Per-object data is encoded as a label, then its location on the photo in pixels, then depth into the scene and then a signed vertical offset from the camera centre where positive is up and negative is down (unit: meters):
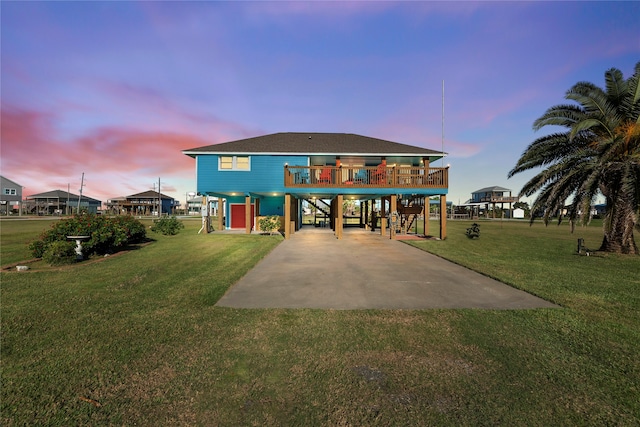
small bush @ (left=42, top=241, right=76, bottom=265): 8.18 -1.21
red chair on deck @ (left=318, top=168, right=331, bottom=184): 18.10 +2.78
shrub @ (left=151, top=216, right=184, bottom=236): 18.36 -0.80
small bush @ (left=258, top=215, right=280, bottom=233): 18.66 -0.57
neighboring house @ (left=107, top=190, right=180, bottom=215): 68.50 +3.07
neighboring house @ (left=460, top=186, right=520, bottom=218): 53.78 +4.06
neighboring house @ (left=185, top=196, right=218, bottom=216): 98.21 +4.51
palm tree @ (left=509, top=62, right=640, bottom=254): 10.07 +2.50
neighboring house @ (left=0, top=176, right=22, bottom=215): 57.84 +4.60
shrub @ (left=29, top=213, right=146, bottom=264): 9.07 -0.68
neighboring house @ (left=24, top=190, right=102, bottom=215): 65.06 +3.12
